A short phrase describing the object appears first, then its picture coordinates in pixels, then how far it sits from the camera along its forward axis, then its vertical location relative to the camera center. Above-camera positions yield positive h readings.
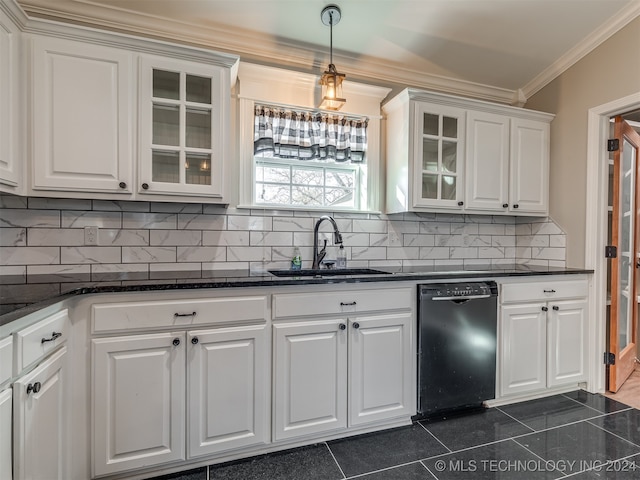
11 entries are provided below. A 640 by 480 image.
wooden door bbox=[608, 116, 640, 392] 2.71 -0.14
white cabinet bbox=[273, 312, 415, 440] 1.91 -0.77
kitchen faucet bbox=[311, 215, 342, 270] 2.50 -0.10
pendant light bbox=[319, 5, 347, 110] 2.24 +1.00
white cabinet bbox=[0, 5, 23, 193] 1.62 +0.60
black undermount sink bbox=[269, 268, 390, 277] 2.42 -0.25
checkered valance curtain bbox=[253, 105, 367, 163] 2.47 +0.74
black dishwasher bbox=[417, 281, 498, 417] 2.17 -0.68
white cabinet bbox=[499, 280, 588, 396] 2.44 -0.70
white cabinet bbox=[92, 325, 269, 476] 1.63 -0.78
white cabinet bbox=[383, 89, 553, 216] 2.58 +0.64
